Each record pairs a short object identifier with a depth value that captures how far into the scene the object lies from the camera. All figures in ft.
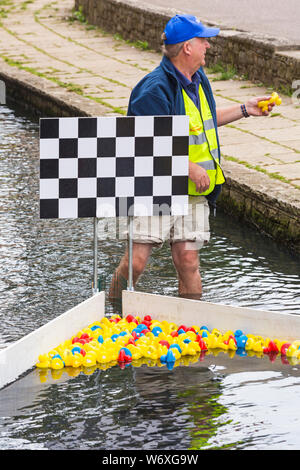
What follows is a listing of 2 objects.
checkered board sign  27.12
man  28.22
